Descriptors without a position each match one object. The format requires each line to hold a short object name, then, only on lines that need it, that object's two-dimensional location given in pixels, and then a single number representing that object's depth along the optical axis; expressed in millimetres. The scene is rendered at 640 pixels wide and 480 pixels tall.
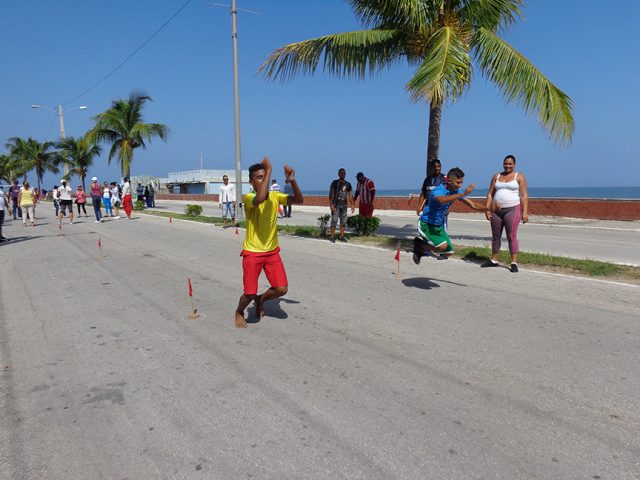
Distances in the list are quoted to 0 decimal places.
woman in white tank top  7953
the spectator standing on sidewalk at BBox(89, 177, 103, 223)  20000
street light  42750
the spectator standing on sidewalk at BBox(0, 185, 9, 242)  13805
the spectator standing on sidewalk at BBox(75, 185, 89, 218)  23422
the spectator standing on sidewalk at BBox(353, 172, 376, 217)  12125
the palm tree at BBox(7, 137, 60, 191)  60719
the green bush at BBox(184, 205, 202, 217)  22753
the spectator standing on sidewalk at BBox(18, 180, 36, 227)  19125
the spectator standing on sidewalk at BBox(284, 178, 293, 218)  22556
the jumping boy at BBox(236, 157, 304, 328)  5031
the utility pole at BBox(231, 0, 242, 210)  18828
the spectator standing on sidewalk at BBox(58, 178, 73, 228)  19406
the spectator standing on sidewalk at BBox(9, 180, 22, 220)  23312
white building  66188
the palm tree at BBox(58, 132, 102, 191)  43906
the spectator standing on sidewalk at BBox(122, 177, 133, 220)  21516
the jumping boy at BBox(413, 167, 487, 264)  6195
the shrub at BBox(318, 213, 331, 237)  13180
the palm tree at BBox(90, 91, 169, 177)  32812
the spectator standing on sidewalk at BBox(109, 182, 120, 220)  22500
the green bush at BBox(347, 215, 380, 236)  12727
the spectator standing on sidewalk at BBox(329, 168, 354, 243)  11977
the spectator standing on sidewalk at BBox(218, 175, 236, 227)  17250
